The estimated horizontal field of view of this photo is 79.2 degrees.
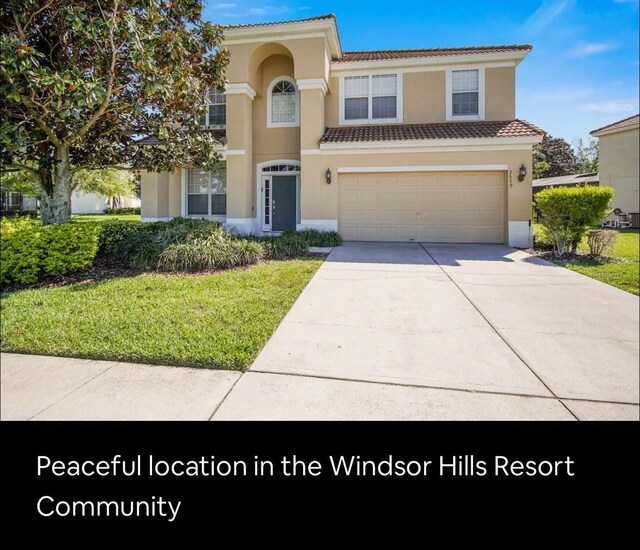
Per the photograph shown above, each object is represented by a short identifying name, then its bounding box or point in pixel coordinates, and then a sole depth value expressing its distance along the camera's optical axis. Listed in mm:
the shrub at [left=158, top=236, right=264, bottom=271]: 8344
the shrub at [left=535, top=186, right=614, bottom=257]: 9273
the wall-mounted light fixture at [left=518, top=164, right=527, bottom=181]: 11938
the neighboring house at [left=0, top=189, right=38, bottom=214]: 30562
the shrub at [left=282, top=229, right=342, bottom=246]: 11627
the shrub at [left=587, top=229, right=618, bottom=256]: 9000
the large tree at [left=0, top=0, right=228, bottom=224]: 6520
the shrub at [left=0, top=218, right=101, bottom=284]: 6707
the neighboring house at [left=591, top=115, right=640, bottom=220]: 21453
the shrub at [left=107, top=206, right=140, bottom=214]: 39422
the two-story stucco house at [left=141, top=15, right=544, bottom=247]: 12344
